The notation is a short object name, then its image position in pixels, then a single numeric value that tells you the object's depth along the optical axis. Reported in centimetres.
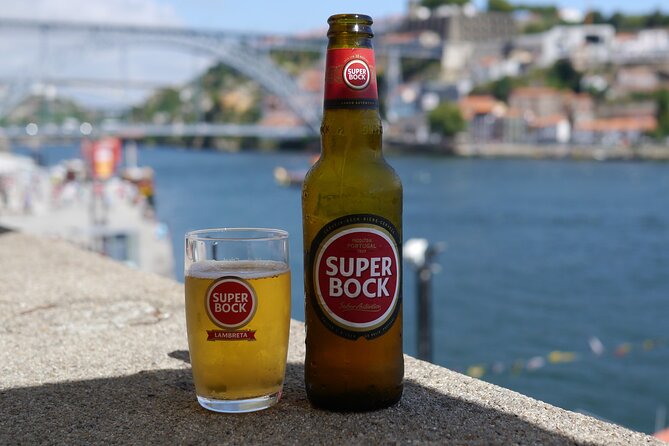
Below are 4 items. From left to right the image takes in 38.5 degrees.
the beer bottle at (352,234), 104
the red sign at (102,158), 1039
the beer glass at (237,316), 105
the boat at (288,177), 3247
